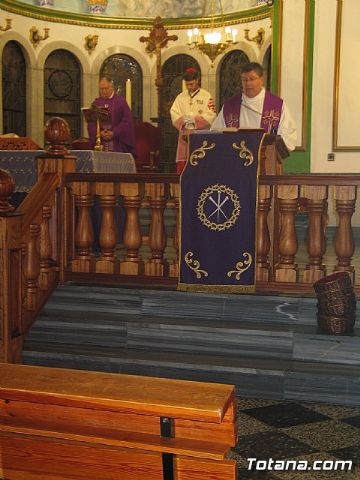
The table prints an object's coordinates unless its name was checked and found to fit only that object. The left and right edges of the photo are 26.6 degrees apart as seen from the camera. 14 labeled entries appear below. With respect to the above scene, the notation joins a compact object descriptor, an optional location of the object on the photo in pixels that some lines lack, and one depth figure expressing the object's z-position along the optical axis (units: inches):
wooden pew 80.7
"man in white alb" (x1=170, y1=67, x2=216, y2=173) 349.1
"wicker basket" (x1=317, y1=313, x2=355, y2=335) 188.5
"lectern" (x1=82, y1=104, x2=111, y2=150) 304.6
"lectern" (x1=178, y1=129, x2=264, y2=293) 208.8
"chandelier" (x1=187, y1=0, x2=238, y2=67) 490.3
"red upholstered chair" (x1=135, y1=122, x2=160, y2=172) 470.9
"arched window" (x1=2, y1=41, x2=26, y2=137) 535.8
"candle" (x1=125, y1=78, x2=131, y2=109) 380.2
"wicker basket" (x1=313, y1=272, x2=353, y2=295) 187.5
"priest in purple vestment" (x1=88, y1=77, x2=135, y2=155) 328.3
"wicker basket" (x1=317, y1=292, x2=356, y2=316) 188.4
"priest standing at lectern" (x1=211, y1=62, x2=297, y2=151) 264.8
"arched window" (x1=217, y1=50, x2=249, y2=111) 563.8
